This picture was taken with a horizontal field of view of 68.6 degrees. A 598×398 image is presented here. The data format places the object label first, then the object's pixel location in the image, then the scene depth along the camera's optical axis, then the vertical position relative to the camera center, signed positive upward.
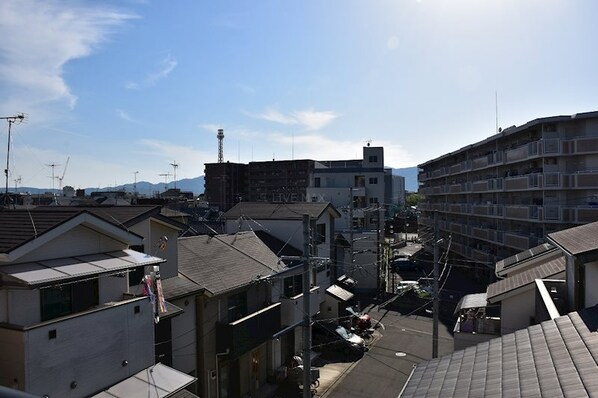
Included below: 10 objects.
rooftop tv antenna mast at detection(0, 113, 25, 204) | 14.15 +2.60
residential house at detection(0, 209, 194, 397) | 9.22 -2.74
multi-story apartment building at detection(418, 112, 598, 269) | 28.23 +0.48
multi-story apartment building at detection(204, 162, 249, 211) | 107.81 +3.18
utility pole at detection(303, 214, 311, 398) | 12.61 -3.70
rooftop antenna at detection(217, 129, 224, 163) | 110.50 +12.68
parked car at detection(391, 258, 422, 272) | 47.16 -7.80
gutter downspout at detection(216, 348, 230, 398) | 16.64 -6.86
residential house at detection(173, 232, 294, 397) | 16.25 -4.92
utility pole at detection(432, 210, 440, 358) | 16.66 -4.69
